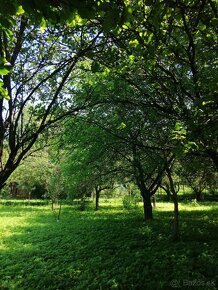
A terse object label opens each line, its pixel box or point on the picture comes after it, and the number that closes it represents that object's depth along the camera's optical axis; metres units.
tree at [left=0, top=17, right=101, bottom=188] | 3.46
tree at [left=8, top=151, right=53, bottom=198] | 25.37
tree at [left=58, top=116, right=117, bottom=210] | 9.15
